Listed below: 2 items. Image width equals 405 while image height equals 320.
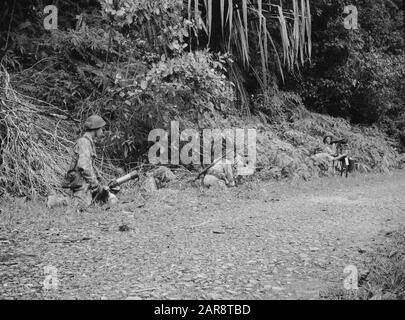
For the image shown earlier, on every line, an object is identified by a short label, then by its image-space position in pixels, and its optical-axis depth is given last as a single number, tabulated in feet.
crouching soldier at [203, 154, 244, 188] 24.21
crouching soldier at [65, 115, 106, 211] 19.13
